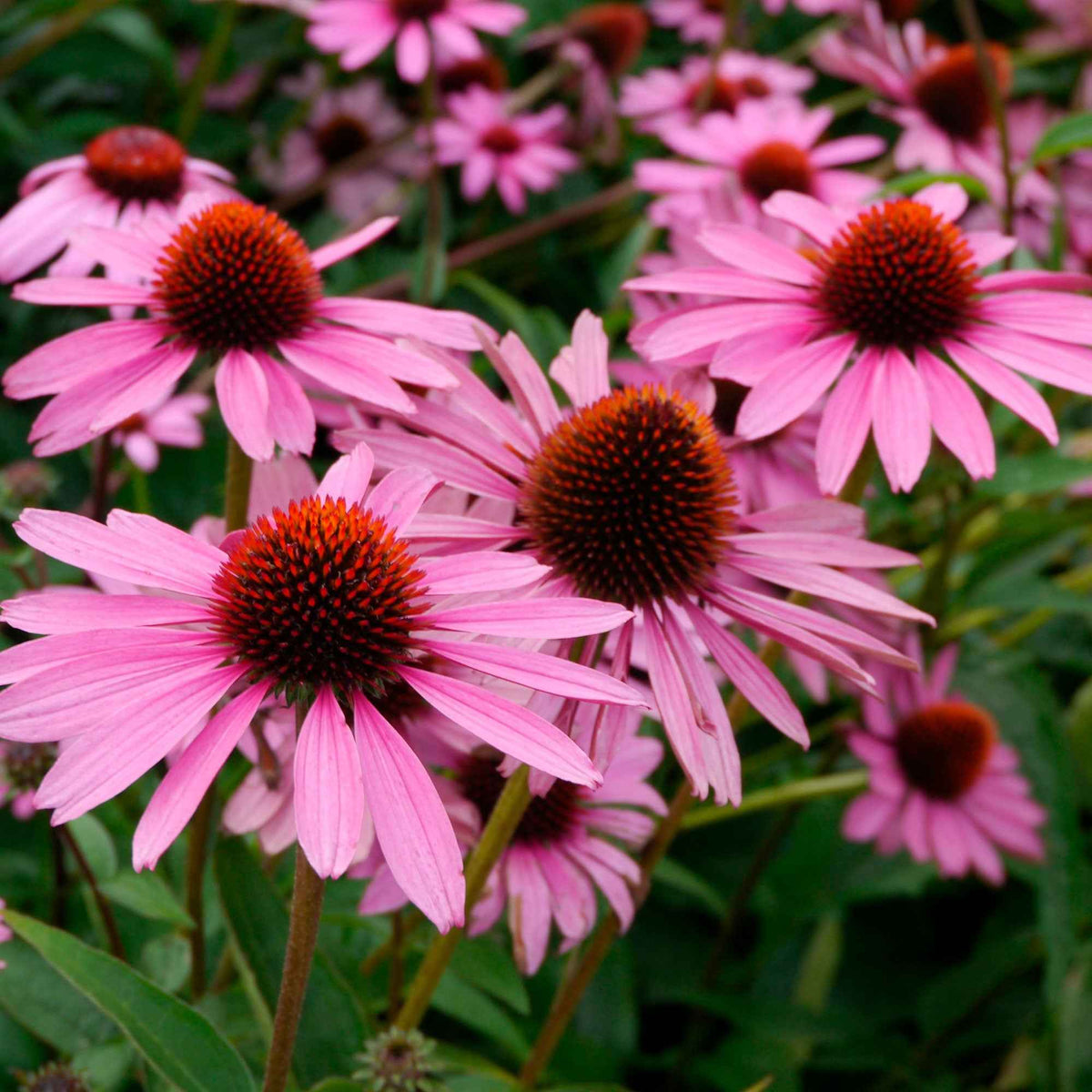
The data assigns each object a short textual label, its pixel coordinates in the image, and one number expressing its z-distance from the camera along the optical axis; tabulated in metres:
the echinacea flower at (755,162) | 0.77
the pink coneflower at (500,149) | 0.94
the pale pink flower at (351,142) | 1.06
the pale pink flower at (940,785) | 0.73
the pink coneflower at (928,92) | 0.81
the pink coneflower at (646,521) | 0.54
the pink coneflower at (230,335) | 0.55
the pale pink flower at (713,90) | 0.97
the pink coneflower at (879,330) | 0.56
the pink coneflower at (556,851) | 0.57
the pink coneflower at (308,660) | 0.49
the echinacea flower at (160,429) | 0.70
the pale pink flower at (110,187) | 0.65
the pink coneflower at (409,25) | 0.79
